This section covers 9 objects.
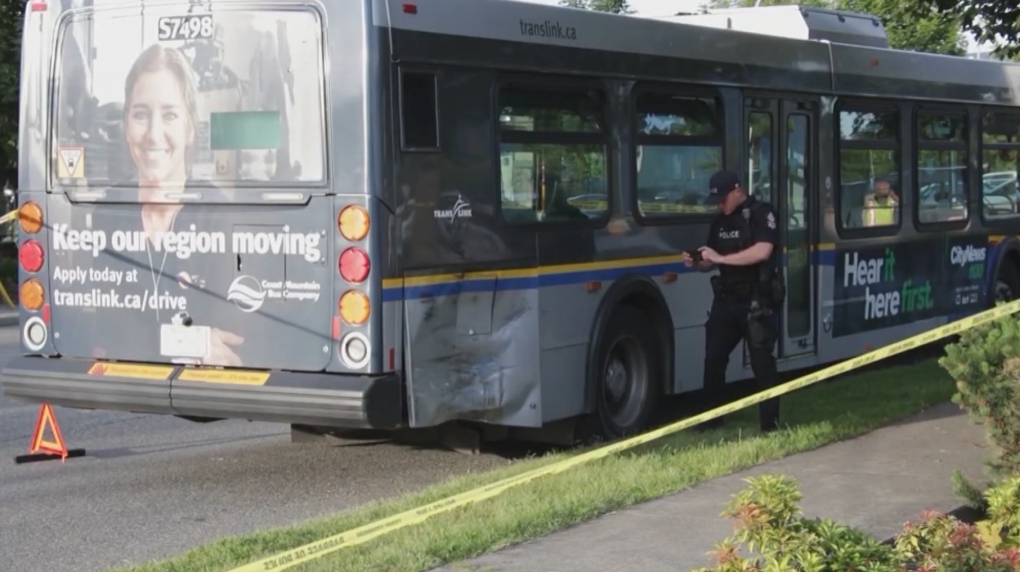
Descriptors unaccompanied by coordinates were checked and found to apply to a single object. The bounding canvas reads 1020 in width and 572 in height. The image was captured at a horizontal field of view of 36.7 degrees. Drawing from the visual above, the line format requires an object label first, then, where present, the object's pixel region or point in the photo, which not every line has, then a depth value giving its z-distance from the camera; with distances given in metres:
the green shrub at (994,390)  7.37
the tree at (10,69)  25.23
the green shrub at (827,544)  4.84
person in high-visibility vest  13.47
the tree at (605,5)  24.67
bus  8.40
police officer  10.01
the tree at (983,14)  12.80
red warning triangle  10.02
